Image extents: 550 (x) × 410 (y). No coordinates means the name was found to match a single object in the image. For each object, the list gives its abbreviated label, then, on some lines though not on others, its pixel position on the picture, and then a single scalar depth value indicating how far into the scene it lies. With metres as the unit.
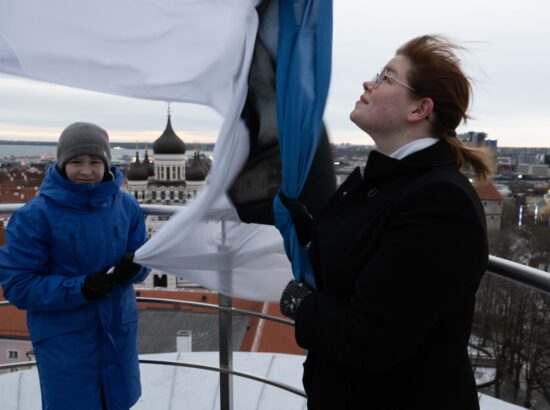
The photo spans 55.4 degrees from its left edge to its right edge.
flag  1.70
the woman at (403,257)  1.05
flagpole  2.14
